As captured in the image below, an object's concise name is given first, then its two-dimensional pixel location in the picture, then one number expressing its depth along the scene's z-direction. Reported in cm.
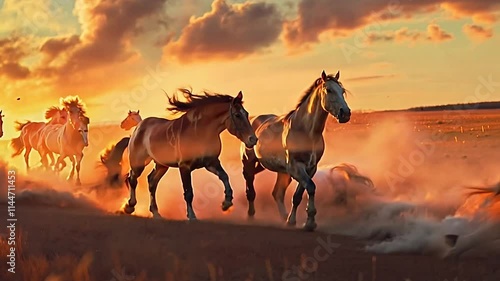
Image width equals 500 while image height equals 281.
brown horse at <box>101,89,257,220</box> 1193
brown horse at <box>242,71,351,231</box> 1104
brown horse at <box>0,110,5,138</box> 1997
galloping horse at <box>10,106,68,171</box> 2210
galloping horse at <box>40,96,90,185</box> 1919
